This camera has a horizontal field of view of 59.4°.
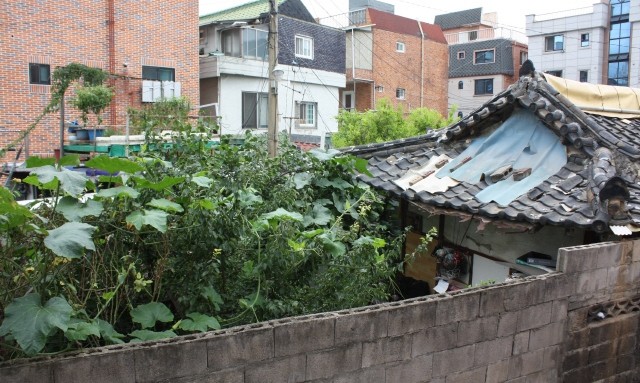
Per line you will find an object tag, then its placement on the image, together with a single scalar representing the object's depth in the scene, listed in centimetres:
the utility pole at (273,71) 1224
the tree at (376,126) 2095
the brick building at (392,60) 3503
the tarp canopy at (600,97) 898
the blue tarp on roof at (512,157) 704
